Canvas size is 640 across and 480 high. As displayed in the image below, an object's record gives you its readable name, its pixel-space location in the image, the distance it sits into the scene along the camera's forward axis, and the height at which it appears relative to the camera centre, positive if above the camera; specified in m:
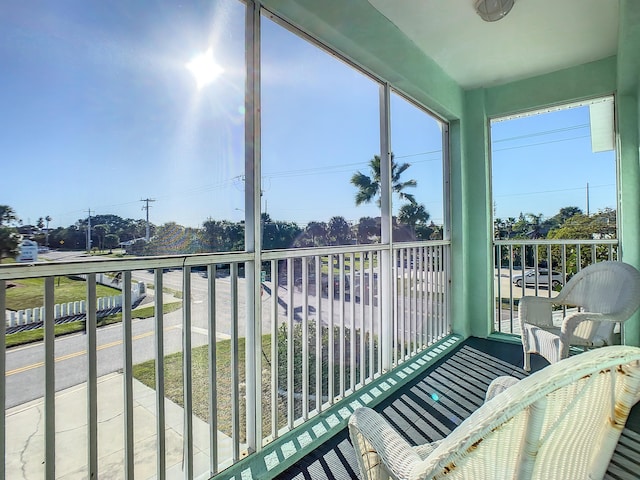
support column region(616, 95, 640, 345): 3.05 +0.48
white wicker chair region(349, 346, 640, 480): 0.66 -0.40
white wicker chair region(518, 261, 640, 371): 2.41 -0.56
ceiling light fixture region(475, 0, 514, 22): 2.38 +1.67
